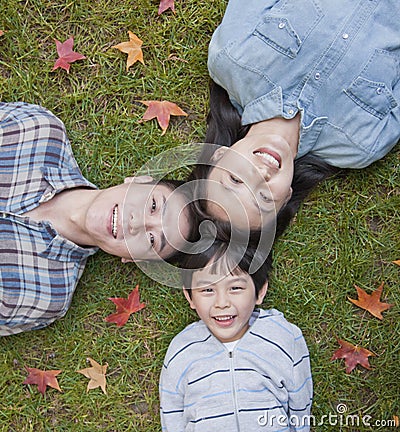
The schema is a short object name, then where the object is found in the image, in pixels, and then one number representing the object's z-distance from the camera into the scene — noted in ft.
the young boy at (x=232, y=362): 7.93
